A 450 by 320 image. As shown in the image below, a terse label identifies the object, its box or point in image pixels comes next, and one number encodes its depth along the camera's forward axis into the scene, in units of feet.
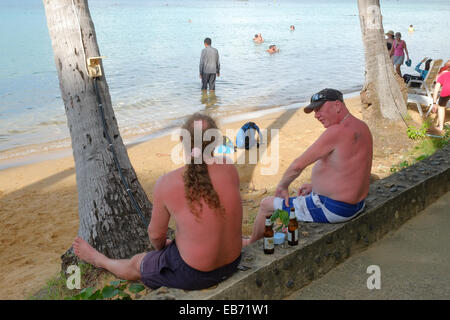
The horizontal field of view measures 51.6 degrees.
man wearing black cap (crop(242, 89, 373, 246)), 11.39
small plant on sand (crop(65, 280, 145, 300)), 9.52
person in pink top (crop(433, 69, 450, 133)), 29.66
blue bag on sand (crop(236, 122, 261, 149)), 29.78
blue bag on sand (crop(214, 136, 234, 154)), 28.27
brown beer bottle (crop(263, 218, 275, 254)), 10.21
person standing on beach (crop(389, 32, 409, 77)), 50.83
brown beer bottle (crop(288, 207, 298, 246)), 10.60
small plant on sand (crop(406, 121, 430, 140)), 27.43
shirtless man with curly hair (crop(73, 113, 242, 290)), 8.99
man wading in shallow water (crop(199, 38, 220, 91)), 49.57
